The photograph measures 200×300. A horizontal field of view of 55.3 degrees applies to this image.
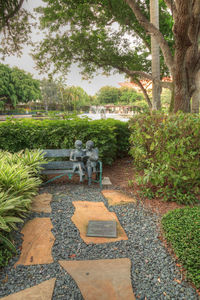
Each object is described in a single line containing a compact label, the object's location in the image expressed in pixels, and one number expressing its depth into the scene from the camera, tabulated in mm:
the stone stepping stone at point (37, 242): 1847
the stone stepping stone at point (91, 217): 2166
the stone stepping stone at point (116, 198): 3068
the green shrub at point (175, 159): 2915
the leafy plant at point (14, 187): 1932
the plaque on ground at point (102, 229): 2236
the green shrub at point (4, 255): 1763
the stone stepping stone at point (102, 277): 1478
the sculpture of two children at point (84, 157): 3635
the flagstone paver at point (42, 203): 2762
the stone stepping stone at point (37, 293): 1453
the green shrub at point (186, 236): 1655
